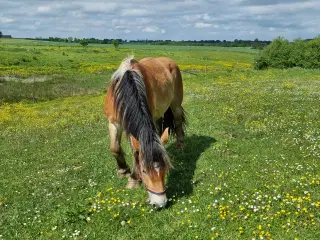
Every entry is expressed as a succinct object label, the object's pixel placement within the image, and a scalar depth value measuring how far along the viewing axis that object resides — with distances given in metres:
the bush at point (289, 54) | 56.62
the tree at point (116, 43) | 165.12
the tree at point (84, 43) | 161.38
